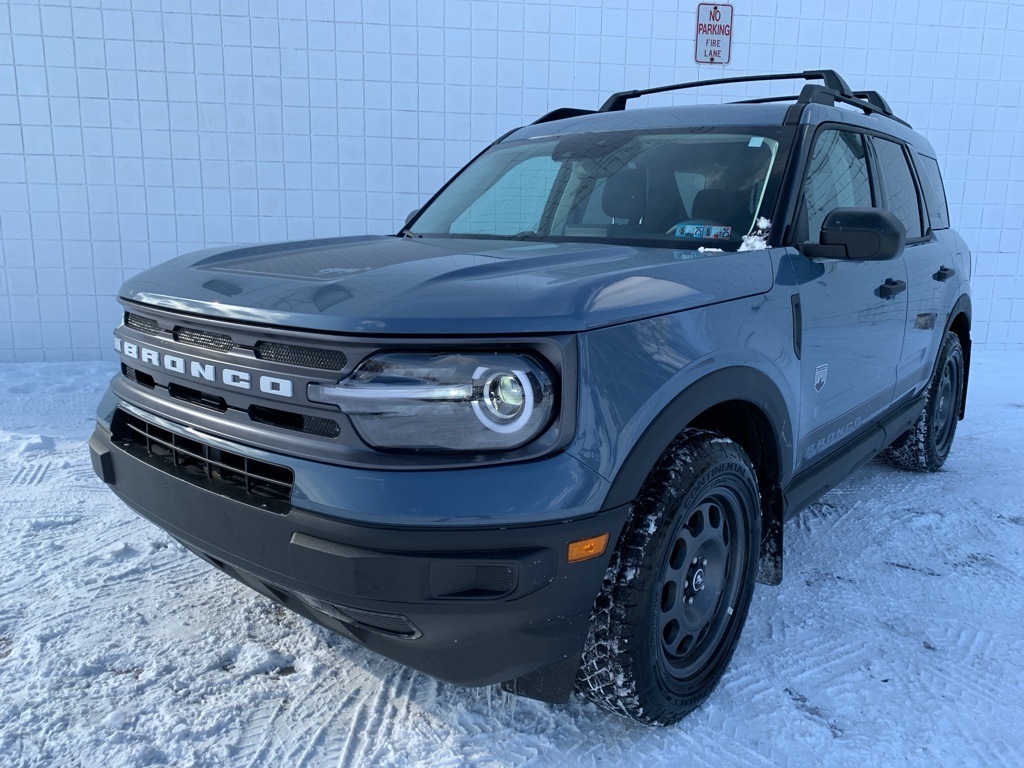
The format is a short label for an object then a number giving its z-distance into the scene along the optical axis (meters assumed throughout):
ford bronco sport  1.66
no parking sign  7.17
